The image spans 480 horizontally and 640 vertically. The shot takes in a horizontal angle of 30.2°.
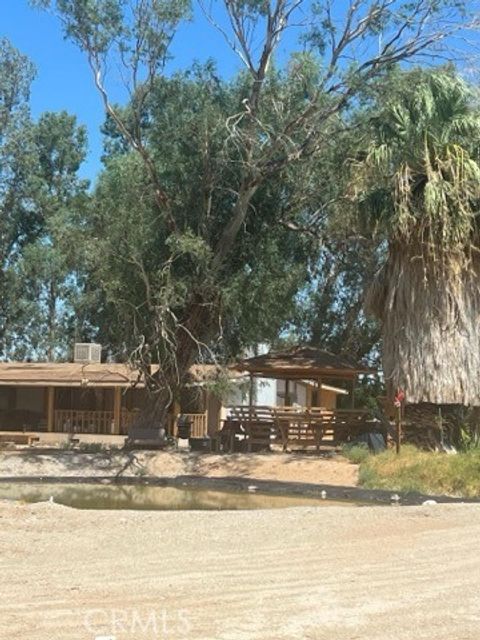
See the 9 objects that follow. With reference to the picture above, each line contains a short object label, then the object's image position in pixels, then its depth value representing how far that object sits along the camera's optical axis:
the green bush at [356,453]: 22.56
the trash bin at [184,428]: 33.44
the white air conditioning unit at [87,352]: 33.78
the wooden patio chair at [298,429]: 26.30
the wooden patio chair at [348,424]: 26.73
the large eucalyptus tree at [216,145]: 25.22
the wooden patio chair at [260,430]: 26.50
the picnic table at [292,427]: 26.34
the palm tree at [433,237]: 22.31
